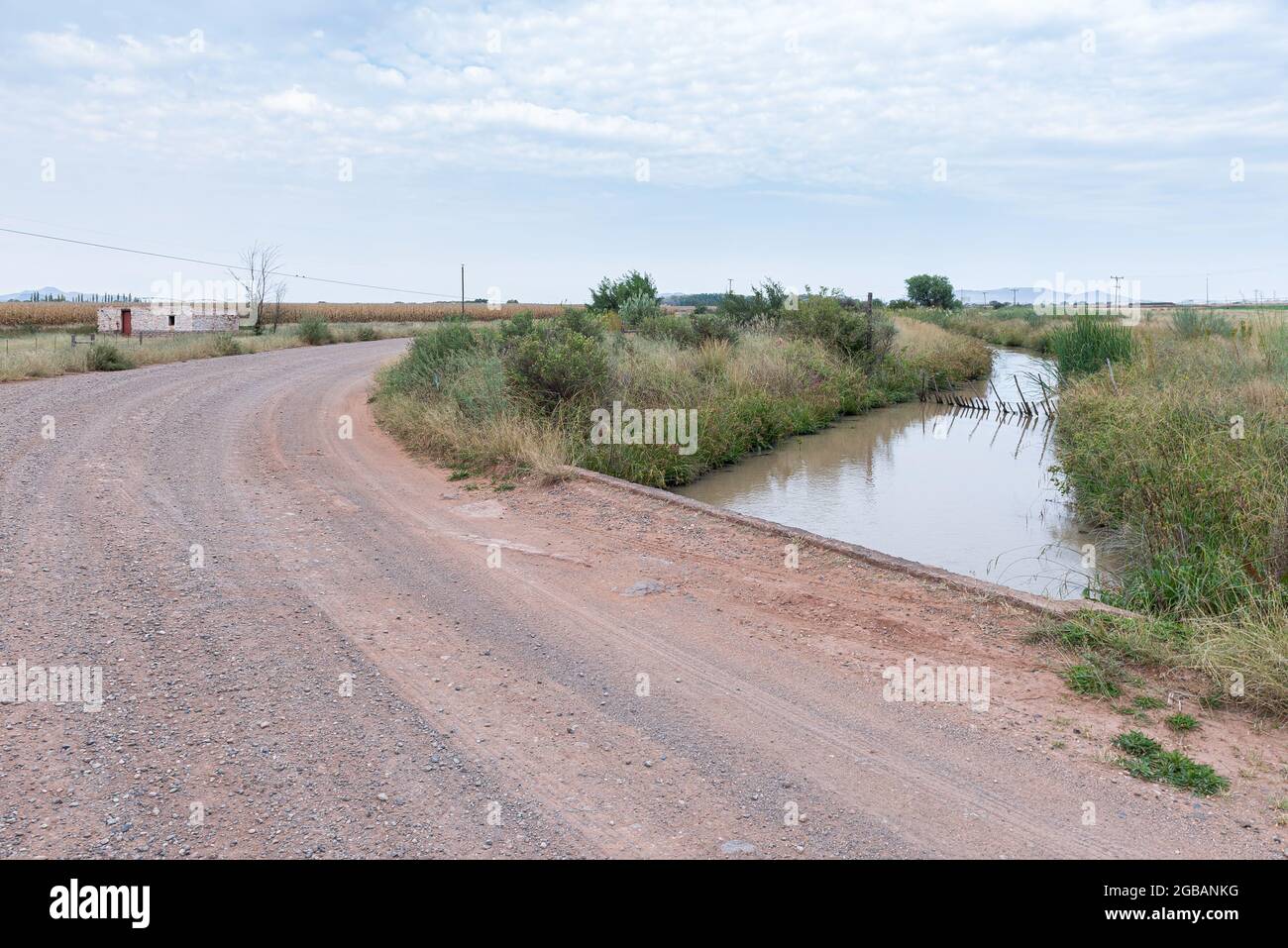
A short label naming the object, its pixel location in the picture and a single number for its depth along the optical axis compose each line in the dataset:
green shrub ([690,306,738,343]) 25.03
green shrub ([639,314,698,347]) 24.66
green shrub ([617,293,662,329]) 30.06
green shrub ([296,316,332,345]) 38.03
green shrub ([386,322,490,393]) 16.53
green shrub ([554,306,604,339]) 16.52
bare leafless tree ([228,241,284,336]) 48.28
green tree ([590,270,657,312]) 40.19
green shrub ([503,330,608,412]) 13.12
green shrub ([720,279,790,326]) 31.19
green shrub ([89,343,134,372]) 22.66
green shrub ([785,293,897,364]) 25.97
